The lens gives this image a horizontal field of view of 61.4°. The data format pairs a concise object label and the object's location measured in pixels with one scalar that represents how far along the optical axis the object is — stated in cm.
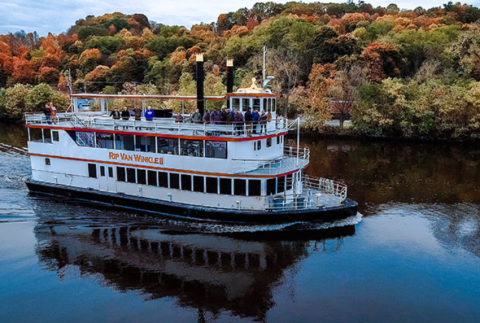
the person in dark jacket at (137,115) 2671
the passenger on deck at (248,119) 2317
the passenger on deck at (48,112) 2852
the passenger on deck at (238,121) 2319
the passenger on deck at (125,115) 2652
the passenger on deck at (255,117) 2341
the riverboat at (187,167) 2298
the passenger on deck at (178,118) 2497
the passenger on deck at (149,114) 2550
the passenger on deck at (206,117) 2378
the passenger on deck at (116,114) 2667
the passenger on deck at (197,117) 2441
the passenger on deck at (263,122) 2364
